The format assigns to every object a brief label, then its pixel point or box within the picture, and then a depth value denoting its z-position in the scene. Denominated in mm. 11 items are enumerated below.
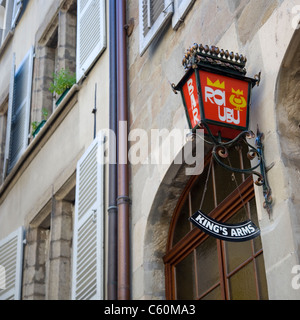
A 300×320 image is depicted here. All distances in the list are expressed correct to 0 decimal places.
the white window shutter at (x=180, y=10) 5773
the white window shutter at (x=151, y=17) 6086
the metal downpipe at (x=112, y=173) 5867
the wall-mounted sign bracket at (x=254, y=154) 4160
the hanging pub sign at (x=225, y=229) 3906
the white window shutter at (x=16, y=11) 10734
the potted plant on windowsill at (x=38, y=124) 8656
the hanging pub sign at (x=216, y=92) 4285
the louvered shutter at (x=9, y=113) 9422
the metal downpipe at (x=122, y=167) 5799
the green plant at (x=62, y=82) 8125
